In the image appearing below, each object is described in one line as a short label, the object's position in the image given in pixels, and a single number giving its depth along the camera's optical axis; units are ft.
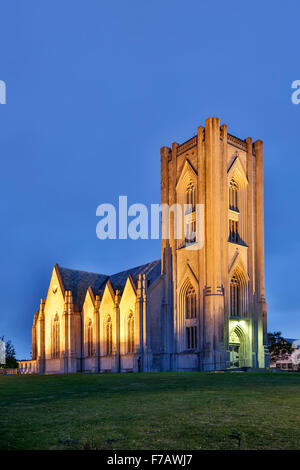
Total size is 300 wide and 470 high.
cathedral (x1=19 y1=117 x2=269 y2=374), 151.53
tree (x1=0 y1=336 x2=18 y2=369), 293.23
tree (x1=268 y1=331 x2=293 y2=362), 222.28
